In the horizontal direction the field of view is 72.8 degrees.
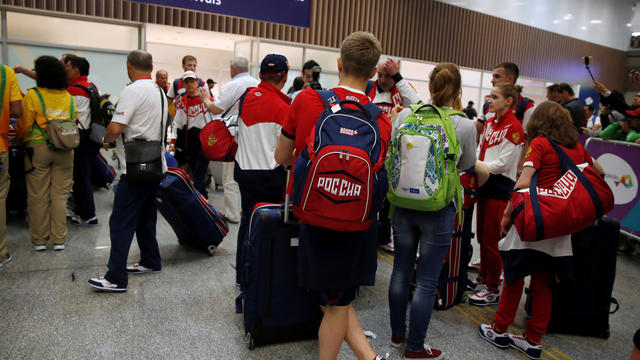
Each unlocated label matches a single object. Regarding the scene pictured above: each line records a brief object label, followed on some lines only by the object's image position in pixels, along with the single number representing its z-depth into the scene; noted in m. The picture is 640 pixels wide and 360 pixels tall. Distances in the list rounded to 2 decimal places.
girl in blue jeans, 2.40
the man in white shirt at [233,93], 3.21
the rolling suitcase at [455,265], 3.15
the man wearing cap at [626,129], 5.23
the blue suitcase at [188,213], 3.71
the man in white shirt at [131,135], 3.06
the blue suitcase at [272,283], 2.44
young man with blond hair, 1.84
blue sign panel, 6.28
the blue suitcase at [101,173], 6.00
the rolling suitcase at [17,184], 4.64
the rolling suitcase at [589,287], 2.90
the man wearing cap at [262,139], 2.91
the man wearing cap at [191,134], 5.40
